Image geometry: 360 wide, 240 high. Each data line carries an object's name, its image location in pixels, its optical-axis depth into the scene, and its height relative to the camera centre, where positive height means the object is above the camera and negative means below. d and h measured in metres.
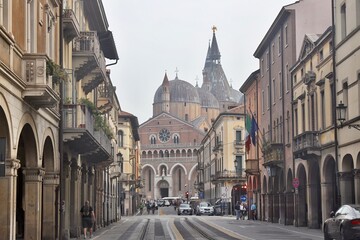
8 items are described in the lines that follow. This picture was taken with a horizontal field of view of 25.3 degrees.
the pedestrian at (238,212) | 67.47 -0.90
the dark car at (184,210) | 93.60 -0.94
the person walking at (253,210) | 66.44 -0.77
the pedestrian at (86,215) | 34.09 -0.52
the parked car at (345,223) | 23.50 -0.70
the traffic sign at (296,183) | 43.05 +0.95
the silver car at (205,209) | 89.88 -0.84
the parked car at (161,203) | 149.88 -0.16
